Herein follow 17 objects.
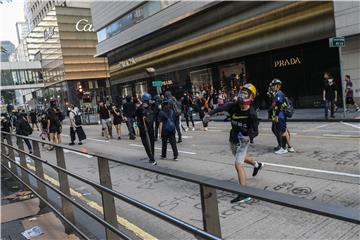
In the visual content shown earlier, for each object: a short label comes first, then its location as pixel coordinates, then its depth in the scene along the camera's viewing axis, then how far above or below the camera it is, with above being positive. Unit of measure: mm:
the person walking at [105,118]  17516 -880
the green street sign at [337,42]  14945 +1116
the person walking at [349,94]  17438 -1013
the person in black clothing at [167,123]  9969 -800
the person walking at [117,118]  17516 -945
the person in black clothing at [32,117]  27728 -791
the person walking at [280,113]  9289 -812
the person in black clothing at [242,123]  6184 -629
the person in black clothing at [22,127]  14375 -731
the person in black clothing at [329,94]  15664 -804
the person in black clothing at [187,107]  17916 -819
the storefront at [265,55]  20078 +1608
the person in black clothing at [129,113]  16312 -733
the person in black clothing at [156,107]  10558 -398
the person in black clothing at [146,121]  9898 -679
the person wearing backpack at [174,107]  10353 -455
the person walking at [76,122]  16141 -866
